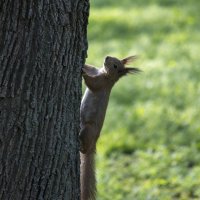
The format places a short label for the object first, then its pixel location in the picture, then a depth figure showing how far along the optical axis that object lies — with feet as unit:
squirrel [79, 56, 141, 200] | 29.32
